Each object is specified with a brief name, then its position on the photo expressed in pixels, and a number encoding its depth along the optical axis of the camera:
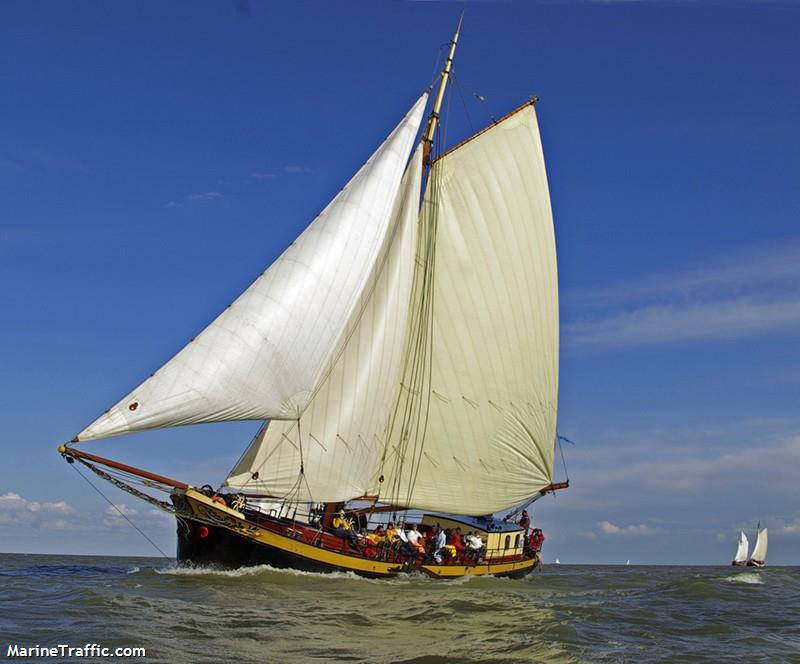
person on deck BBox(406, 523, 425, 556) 35.81
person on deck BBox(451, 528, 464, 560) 38.43
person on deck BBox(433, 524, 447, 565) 36.94
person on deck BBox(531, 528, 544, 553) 46.50
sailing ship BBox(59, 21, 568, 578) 29.72
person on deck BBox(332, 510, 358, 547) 34.16
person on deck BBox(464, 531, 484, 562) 39.41
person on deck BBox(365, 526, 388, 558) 34.62
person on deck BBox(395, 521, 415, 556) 35.28
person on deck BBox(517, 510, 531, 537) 46.57
